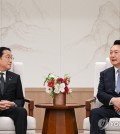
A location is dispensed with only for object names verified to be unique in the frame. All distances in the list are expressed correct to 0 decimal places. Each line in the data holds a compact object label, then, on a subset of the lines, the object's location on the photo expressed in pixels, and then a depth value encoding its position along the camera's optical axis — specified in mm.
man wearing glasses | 7126
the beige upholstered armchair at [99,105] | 6664
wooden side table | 7250
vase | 7371
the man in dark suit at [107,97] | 6738
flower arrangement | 7318
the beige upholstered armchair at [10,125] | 6812
